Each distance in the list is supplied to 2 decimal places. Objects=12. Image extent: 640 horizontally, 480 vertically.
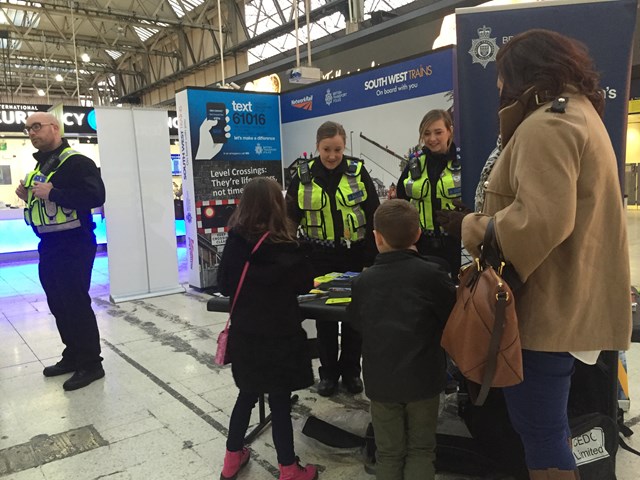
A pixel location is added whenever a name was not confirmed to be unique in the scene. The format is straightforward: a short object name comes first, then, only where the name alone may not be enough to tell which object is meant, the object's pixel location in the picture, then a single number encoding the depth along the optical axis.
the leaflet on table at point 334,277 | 2.47
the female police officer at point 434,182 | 2.85
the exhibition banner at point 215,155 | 5.61
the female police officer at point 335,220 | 2.79
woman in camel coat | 1.24
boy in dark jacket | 1.71
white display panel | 5.42
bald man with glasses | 3.09
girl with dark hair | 1.98
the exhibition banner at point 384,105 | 4.24
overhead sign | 7.88
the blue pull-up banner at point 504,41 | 2.02
